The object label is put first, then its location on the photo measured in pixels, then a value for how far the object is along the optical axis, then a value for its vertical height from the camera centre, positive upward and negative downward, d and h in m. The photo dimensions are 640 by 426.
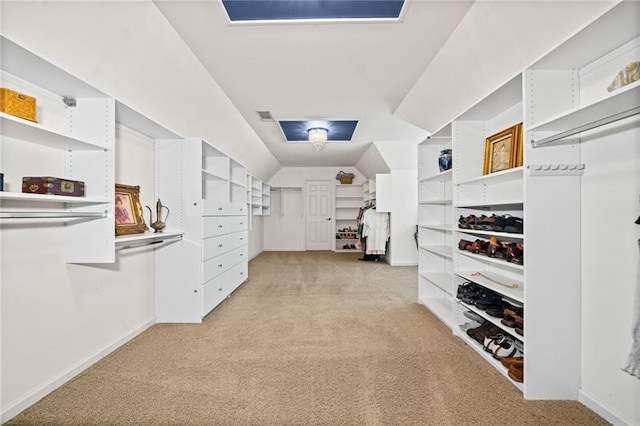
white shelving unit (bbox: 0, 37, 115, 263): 1.55 +0.33
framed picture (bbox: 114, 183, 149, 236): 2.35 -0.01
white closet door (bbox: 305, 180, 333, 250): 8.59 -0.08
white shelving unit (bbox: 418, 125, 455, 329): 3.52 -0.13
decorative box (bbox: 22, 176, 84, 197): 1.54 +0.12
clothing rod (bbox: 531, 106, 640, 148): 1.24 +0.39
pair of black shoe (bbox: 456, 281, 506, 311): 2.31 -0.67
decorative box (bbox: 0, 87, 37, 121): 1.37 +0.49
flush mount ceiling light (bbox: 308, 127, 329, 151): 4.65 +1.16
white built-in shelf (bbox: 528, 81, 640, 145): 1.21 +0.48
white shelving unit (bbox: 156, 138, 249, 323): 2.97 -0.31
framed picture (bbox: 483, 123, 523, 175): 2.06 +0.45
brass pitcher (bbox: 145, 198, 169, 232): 2.75 -0.10
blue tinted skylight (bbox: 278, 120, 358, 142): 4.62 +1.34
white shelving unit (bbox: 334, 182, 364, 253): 8.52 +0.01
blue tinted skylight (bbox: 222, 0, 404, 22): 1.96 +1.34
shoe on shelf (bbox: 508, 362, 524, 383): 1.82 -0.97
